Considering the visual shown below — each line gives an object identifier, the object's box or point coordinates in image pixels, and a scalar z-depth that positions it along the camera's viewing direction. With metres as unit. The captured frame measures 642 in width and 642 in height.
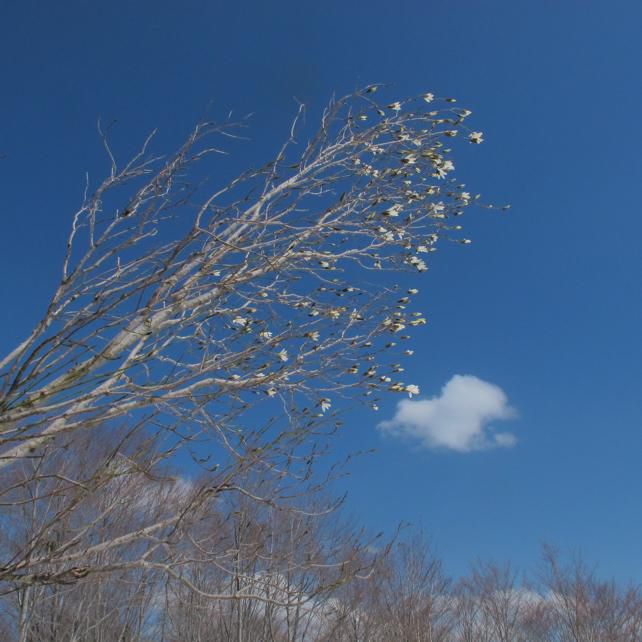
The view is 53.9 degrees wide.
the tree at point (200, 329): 2.56
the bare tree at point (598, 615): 19.77
